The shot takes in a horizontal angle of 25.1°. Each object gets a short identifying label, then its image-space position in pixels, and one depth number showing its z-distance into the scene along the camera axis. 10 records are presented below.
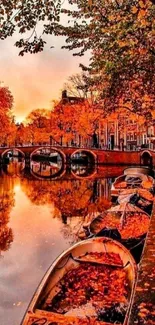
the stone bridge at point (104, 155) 43.28
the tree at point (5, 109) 41.13
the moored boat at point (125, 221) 10.12
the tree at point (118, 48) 8.25
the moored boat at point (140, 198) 15.05
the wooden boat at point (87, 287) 5.03
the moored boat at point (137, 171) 24.11
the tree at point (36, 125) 69.06
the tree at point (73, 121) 46.19
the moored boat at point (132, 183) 20.09
